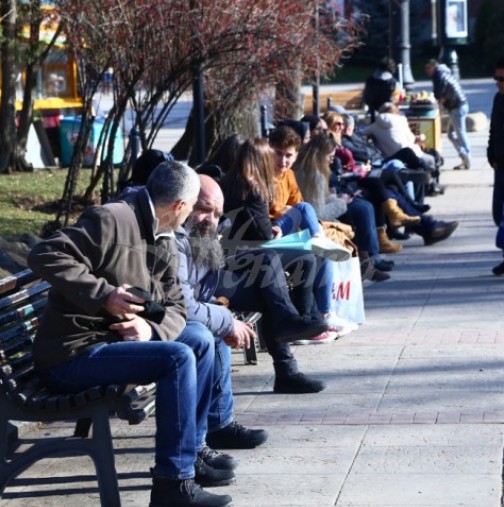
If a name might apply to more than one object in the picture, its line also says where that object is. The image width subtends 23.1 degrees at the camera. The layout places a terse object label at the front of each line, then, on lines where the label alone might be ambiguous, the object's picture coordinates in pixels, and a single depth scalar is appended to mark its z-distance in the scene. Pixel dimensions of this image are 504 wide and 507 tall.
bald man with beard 5.97
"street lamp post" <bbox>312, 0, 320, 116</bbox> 12.77
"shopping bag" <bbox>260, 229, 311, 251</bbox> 7.84
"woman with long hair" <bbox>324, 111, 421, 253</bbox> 11.72
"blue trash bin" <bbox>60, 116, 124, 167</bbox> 19.08
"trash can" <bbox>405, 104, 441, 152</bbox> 17.36
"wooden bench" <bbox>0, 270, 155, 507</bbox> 5.04
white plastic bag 8.66
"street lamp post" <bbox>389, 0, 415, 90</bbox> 22.88
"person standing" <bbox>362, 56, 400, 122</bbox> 17.45
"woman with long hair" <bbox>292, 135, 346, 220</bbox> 9.84
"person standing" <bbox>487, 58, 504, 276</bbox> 11.01
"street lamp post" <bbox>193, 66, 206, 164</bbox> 11.16
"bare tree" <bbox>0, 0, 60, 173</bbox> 14.88
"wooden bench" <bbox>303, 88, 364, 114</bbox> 30.12
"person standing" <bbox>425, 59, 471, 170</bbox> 18.94
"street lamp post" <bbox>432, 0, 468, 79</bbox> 24.92
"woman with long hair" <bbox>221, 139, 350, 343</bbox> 7.59
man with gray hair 4.95
